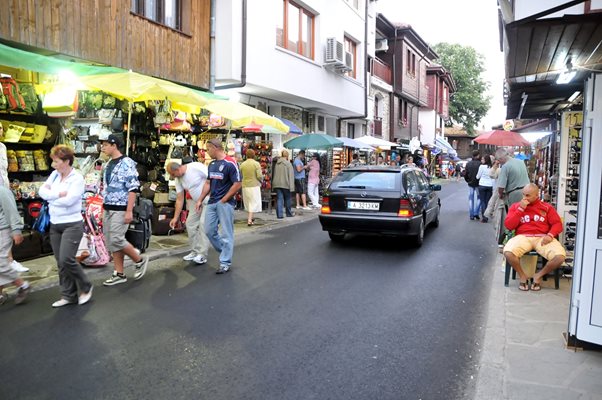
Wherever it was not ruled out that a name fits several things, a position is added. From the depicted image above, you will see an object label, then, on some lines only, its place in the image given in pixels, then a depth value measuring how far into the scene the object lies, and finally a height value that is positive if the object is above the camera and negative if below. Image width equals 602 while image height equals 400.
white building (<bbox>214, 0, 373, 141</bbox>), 12.92 +3.44
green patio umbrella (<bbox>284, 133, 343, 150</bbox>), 15.01 +0.69
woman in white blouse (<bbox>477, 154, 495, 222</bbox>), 12.34 -0.38
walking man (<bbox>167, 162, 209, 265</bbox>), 7.46 -0.67
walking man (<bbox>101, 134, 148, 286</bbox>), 5.89 -0.42
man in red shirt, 5.89 -0.83
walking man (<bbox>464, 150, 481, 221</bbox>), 13.02 -0.44
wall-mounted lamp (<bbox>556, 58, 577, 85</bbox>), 4.33 +0.95
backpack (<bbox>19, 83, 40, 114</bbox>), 8.07 +1.05
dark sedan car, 8.27 -0.69
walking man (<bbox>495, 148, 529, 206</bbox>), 7.98 -0.22
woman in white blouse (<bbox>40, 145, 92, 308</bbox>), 5.05 -0.55
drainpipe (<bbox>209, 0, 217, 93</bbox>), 12.73 +3.00
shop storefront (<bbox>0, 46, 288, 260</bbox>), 7.64 +0.73
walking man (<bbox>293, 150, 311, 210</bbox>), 15.09 -0.43
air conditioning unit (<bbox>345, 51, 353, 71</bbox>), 18.42 +4.10
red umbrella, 12.93 +0.81
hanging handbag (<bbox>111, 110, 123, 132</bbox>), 8.67 +0.65
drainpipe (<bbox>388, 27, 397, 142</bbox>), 29.48 +4.08
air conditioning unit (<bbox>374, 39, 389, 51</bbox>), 29.59 +7.58
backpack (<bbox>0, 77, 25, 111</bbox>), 7.62 +1.04
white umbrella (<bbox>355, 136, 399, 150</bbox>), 20.94 +1.02
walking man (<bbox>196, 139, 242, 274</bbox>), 6.76 -0.53
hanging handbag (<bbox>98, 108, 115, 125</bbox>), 8.76 +0.79
